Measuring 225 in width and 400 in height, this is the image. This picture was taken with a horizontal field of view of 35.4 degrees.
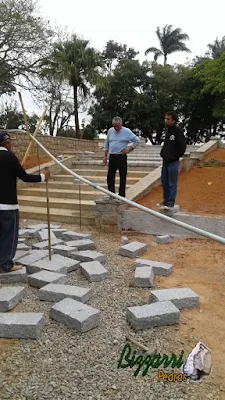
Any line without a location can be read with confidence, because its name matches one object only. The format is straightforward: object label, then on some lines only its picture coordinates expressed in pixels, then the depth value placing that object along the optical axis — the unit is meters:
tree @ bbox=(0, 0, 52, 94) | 13.07
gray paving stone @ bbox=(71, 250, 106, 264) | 4.78
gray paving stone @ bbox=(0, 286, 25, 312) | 3.42
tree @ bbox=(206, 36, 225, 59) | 31.24
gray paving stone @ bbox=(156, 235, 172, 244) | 5.86
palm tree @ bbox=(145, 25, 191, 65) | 33.47
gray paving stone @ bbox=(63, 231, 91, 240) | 5.82
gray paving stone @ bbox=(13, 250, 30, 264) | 4.61
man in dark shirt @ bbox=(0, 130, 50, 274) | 4.06
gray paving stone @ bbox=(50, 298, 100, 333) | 3.04
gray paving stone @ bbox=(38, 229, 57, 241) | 5.81
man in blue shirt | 6.37
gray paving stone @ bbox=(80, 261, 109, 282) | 4.20
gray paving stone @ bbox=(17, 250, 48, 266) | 4.55
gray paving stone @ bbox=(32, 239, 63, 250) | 5.19
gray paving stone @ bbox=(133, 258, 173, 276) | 4.43
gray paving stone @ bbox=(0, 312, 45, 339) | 2.94
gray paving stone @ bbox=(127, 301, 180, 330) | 3.09
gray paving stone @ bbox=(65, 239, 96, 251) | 5.32
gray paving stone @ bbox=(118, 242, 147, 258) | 5.16
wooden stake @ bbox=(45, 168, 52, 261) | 4.53
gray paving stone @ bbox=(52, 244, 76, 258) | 5.03
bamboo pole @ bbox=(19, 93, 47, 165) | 5.68
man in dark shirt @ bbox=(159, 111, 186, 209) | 5.73
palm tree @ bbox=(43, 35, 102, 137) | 19.33
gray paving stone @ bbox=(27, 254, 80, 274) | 4.33
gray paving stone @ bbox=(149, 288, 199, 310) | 3.48
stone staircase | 7.55
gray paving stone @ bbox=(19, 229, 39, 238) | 6.10
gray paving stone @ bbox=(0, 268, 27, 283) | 4.12
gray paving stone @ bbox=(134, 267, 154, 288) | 4.03
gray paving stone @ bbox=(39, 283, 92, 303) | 3.53
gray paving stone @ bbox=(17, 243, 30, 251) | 5.12
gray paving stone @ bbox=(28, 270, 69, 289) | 3.94
